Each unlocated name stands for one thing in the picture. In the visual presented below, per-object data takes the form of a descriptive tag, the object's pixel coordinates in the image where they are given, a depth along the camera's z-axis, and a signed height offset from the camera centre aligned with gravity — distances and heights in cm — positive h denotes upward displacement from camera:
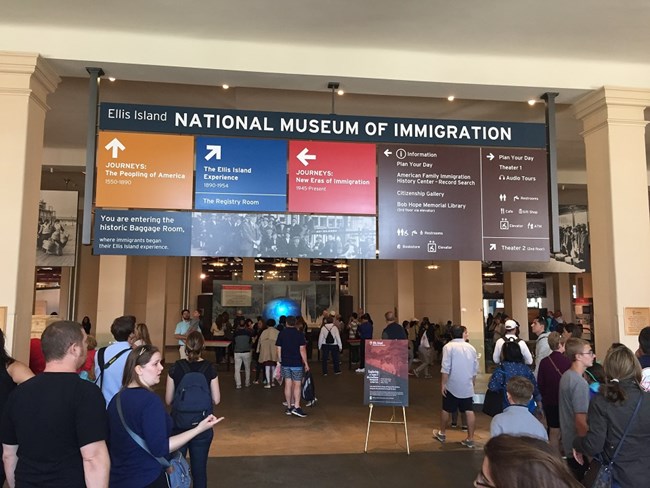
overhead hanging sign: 418 +137
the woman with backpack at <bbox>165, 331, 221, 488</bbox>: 341 -76
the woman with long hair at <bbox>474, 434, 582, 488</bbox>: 107 -38
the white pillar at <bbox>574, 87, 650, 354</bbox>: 450 +71
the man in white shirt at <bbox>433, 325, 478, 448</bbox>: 568 -101
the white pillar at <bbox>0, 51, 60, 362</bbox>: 388 +77
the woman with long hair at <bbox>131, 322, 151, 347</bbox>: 401 -40
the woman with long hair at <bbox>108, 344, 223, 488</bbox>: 229 -70
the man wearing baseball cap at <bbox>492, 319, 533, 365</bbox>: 525 -58
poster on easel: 557 -95
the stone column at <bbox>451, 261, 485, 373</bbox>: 1072 -23
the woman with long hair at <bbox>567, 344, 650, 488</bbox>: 257 -68
